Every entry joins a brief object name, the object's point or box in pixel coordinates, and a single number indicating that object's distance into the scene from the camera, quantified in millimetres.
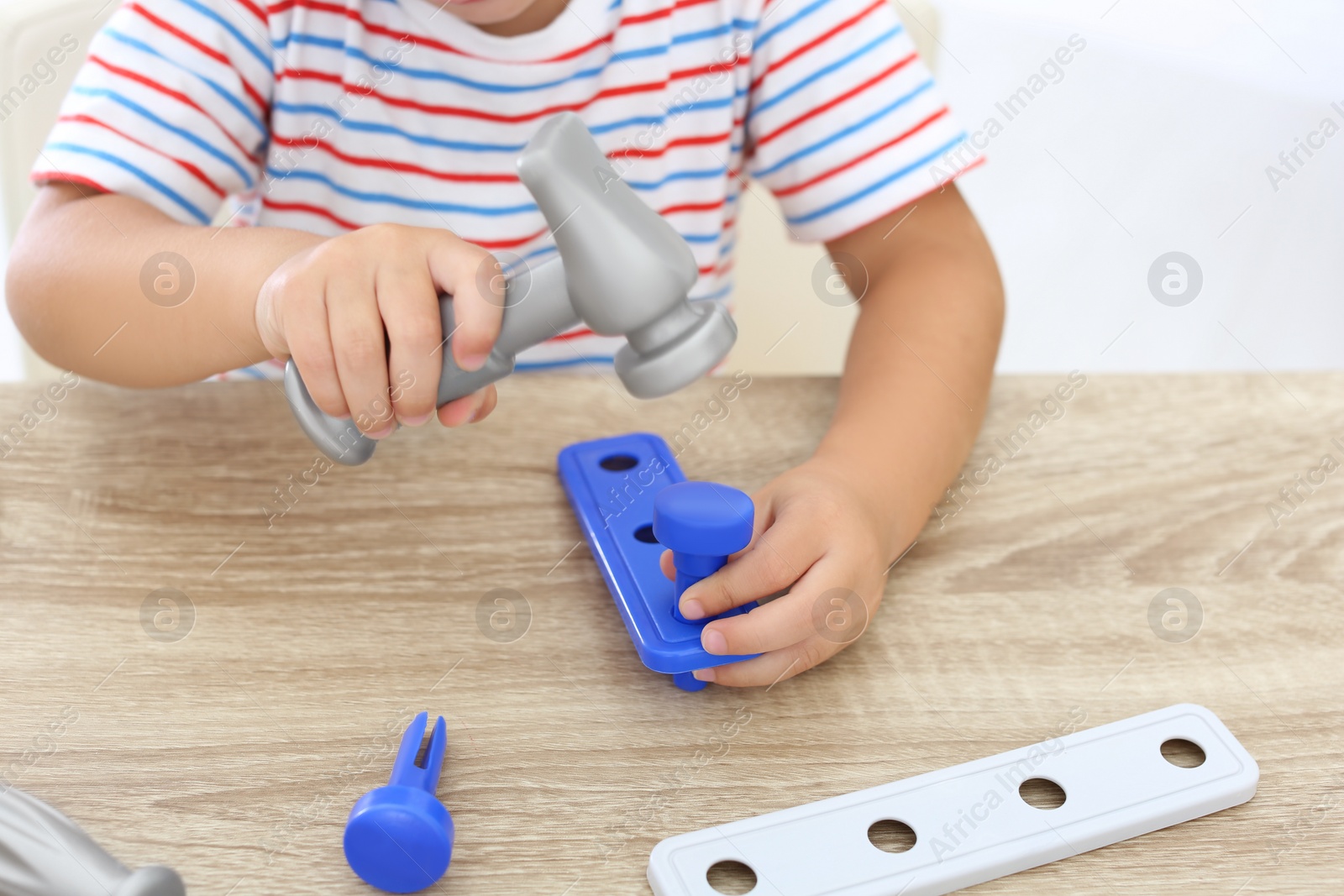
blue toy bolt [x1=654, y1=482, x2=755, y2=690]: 451
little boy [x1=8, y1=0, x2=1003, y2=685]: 486
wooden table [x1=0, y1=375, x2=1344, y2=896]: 414
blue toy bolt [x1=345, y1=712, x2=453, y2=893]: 373
